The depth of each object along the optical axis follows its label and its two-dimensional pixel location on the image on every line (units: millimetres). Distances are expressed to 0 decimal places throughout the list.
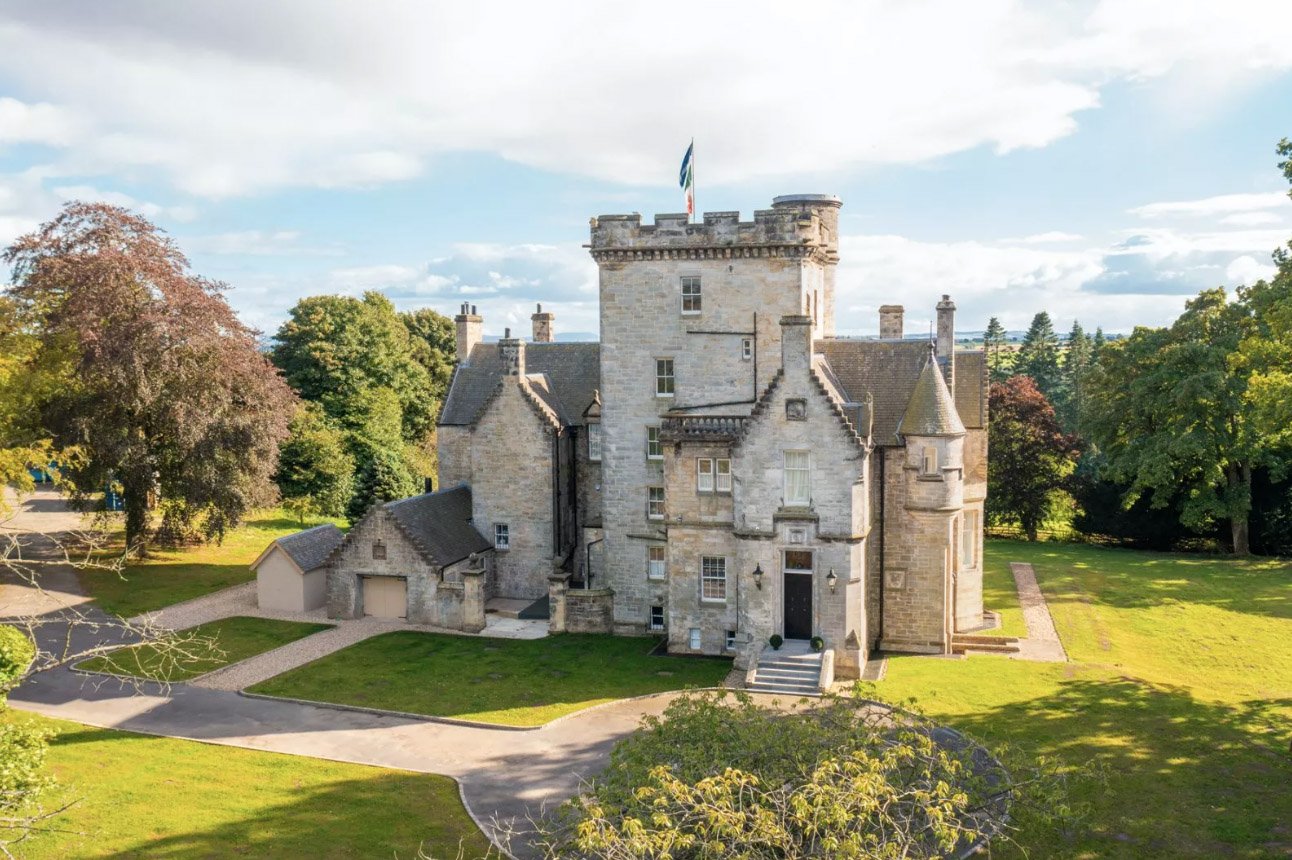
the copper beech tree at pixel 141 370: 39688
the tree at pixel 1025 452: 56469
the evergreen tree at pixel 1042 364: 89250
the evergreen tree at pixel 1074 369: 84469
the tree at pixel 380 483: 55906
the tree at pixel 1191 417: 47938
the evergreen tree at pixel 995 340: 101012
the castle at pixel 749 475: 29891
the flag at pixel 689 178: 33719
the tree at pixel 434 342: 74000
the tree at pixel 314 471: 56719
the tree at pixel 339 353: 61750
